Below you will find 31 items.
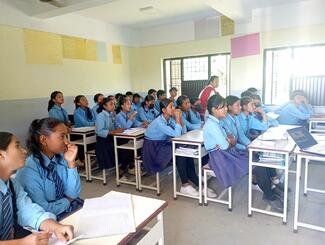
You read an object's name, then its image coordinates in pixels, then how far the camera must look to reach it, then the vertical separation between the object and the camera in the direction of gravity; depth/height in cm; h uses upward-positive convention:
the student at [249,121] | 329 -53
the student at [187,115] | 392 -52
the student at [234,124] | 294 -50
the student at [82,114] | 466 -54
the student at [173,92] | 591 -24
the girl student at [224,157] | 262 -78
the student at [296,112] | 445 -58
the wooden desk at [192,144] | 282 -68
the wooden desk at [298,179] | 209 -85
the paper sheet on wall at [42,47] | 482 +73
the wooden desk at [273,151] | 232 -64
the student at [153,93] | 592 -24
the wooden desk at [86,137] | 383 -79
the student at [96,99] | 503 -31
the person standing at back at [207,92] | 475 -20
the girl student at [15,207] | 112 -55
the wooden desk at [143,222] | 106 -63
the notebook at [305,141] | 220 -55
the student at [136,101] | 538 -39
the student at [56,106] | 471 -37
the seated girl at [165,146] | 315 -79
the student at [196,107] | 427 -45
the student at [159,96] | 552 -30
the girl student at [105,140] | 362 -77
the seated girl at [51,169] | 148 -49
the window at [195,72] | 648 +24
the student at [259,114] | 353 -46
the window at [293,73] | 530 +11
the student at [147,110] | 489 -54
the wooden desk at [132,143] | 331 -79
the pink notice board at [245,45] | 575 +77
